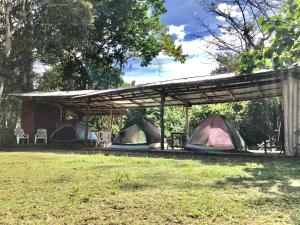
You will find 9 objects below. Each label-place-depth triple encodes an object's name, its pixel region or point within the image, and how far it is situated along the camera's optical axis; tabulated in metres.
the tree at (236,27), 15.56
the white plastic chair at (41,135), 12.96
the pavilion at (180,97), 7.39
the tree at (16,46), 13.64
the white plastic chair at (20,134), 12.25
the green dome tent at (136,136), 10.79
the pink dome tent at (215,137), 8.59
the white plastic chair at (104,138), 12.15
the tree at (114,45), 17.67
